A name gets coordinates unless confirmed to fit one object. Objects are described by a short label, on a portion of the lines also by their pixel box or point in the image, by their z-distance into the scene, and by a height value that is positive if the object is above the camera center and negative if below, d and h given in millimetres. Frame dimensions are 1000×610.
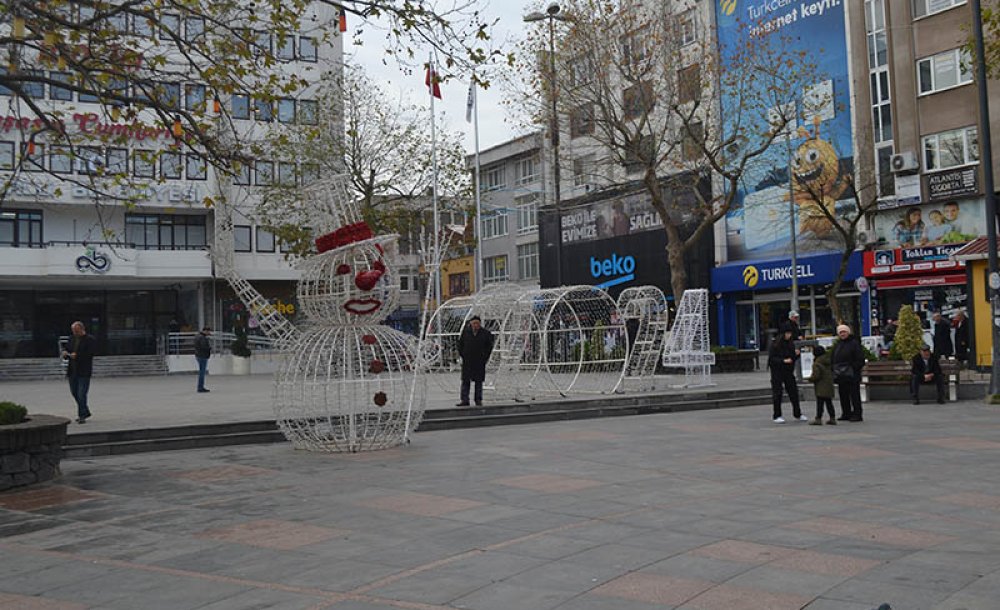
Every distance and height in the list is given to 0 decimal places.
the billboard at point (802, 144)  34094 +7458
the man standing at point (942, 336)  23781 -43
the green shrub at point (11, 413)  10248 -551
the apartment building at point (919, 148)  29734 +6348
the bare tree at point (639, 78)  27641 +8216
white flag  42953 +11791
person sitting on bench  17953 -710
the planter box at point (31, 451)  9922 -967
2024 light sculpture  20750 +197
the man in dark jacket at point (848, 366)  14875 -458
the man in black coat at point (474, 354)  18016 -83
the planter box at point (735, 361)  29891 -667
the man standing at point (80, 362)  16547 -2
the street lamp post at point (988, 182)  17297 +3077
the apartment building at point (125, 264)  42219 +4649
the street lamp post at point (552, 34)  27297 +9447
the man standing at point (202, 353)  26172 +149
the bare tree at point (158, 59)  10648 +3717
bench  18359 -776
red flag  11159 +3462
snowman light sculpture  11789 +199
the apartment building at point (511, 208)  55438 +8638
